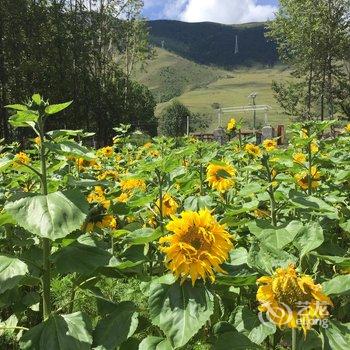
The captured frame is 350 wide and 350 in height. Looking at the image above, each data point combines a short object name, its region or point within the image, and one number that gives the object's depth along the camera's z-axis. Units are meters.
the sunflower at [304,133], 3.37
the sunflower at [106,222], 2.60
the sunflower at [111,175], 4.24
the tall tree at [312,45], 31.53
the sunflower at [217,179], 3.54
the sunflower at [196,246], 1.61
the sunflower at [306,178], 3.17
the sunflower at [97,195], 2.91
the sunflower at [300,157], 3.64
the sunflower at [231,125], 6.12
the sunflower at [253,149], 4.83
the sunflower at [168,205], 2.82
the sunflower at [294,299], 1.47
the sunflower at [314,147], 3.55
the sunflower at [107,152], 6.81
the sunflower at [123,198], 3.21
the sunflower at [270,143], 5.89
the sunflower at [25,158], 4.74
